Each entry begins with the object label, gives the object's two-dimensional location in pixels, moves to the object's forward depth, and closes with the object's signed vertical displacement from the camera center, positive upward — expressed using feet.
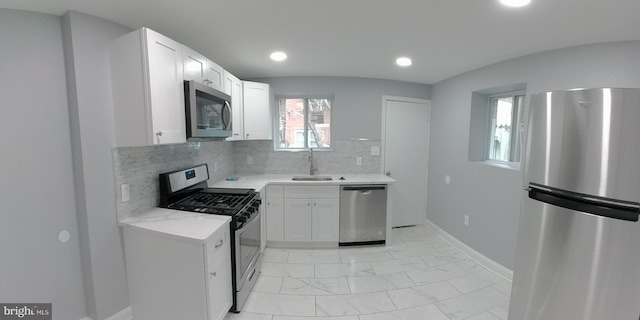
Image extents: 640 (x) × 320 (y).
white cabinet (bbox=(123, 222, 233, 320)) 4.97 -3.13
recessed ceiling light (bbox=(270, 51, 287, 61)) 8.00 +3.08
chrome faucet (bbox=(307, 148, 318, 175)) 11.45 -1.09
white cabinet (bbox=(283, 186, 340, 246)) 9.89 -3.19
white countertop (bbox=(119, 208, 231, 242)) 4.91 -1.96
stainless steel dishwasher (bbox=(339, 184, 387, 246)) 10.01 -3.21
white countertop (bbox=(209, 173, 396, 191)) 9.37 -1.76
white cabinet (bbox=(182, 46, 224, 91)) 5.97 +2.08
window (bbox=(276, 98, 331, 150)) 12.10 +0.95
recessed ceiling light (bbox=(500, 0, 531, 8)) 4.61 +2.83
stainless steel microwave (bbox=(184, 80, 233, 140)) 5.84 +0.84
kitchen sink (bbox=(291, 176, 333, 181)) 10.96 -1.79
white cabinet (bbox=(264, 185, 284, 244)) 9.91 -3.15
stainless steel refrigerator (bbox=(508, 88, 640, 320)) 3.72 -1.18
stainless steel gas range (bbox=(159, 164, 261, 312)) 6.17 -1.88
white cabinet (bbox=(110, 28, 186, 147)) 4.97 +1.20
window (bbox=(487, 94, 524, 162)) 8.69 +0.57
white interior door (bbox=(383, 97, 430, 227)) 12.08 -0.69
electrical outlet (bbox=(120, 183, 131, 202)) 5.71 -1.29
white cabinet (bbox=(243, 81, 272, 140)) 9.96 +1.36
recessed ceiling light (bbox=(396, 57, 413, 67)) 8.48 +3.05
